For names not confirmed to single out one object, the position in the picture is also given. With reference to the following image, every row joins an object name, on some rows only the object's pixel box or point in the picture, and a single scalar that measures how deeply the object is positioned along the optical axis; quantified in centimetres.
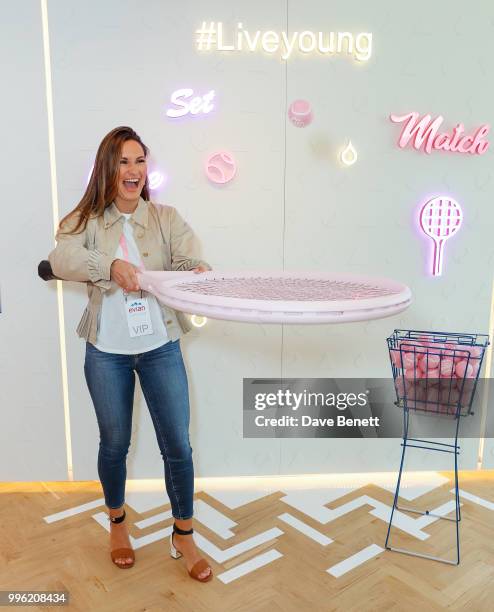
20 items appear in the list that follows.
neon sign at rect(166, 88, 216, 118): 235
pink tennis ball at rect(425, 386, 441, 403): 204
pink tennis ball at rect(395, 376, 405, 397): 209
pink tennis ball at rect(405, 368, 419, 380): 205
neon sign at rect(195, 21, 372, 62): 233
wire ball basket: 199
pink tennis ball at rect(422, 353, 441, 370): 203
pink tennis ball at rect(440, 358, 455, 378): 202
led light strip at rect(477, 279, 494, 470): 267
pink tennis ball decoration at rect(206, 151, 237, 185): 240
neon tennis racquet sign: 254
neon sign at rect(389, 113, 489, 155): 245
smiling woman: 186
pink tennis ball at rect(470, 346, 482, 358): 200
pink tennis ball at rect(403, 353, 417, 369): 206
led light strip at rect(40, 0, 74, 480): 229
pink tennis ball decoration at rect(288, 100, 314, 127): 239
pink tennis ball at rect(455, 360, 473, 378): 199
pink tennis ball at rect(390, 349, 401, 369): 209
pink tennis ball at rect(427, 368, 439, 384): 203
